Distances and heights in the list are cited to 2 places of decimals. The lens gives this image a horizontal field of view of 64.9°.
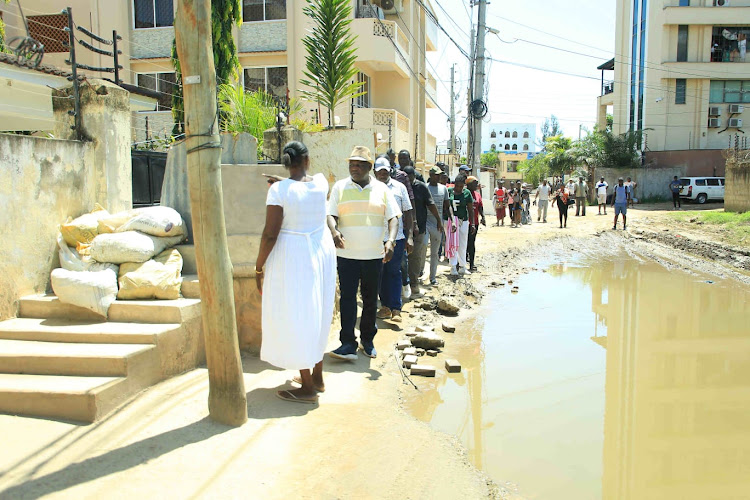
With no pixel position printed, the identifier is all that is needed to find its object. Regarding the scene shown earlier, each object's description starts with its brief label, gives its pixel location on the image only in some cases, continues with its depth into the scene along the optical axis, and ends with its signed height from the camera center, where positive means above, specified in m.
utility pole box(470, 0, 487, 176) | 19.44 +4.16
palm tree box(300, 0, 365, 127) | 12.70 +2.97
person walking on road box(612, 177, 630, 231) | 18.27 -0.27
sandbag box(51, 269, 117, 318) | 4.74 -0.79
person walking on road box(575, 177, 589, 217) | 23.70 -0.22
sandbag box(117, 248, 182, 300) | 4.92 -0.75
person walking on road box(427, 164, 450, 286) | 8.79 -0.32
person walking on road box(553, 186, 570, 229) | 19.05 -0.31
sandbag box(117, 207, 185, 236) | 5.43 -0.29
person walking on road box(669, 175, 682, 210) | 26.81 -0.04
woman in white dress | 4.15 -0.57
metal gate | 8.87 +0.24
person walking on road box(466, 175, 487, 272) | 10.87 -0.54
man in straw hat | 5.30 -0.40
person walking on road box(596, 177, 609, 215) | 23.75 -0.07
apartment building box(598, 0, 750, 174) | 33.31 +6.59
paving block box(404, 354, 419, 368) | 5.50 -1.58
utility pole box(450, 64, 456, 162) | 34.17 +4.04
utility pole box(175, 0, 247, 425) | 3.56 -0.11
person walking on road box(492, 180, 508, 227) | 20.89 -0.42
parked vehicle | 27.92 +0.05
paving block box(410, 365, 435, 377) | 5.31 -1.61
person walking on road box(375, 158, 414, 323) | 6.69 -0.80
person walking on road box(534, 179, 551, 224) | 22.50 -0.25
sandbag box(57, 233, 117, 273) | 5.16 -0.62
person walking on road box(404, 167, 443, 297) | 8.12 -0.48
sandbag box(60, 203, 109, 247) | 5.53 -0.36
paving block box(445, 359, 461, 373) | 5.49 -1.63
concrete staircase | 3.79 -1.15
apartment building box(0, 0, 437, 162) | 18.42 +4.86
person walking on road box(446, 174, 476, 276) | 9.94 -0.38
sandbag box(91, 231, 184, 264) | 5.11 -0.49
